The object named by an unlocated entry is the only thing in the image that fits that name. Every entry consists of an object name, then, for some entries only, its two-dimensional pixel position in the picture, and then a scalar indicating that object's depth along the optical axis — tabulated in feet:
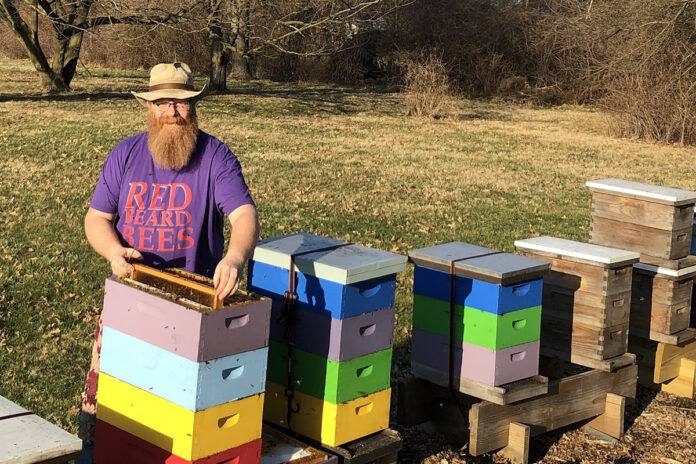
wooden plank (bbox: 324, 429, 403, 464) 14.98
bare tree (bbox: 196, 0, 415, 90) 81.97
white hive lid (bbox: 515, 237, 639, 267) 19.51
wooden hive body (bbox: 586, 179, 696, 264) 22.08
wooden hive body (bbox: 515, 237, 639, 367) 19.66
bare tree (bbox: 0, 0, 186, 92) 73.67
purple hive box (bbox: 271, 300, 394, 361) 14.67
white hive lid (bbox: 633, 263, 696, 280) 21.84
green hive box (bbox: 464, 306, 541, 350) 17.11
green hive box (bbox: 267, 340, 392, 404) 14.85
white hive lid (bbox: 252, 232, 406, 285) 14.52
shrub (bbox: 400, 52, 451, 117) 82.53
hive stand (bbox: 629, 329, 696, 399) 22.76
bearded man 14.42
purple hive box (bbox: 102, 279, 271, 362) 12.20
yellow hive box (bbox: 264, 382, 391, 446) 15.03
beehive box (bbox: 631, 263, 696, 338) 21.93
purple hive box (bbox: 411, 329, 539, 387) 17.37
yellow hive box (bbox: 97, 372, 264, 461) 12.53
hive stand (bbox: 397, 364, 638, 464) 17.90
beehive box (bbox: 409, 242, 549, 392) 17.15
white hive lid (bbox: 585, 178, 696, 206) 21.99
